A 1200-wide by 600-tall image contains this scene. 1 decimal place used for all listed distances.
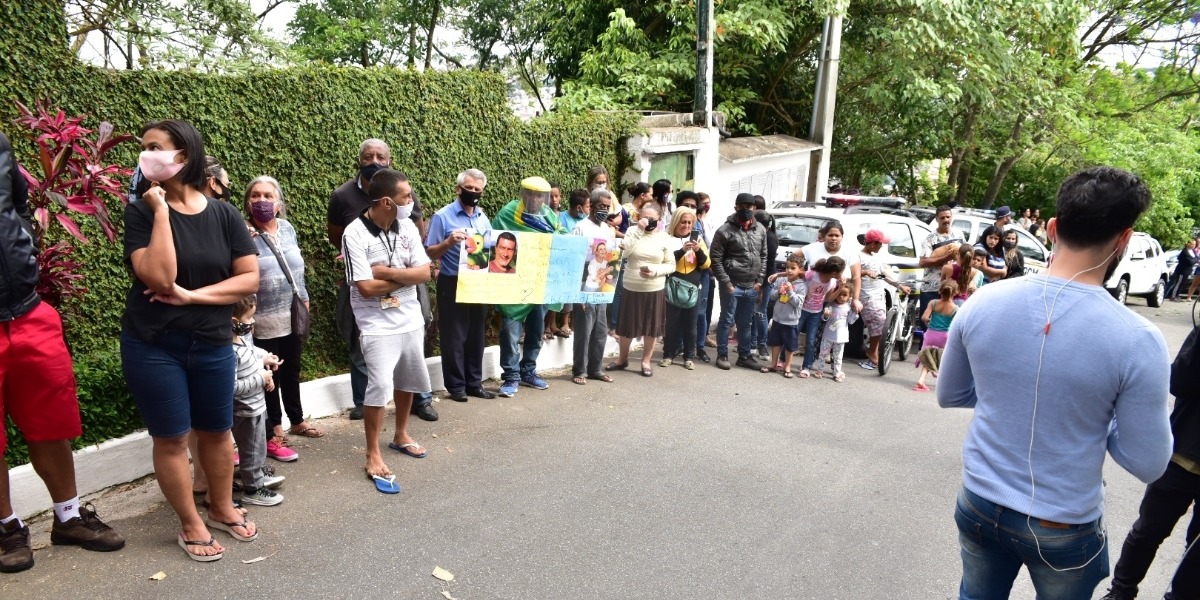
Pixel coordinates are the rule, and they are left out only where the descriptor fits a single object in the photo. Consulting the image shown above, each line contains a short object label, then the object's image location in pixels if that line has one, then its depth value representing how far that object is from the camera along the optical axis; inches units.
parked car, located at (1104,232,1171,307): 690.8
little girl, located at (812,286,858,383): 347.9
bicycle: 367.9
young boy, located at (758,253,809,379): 346.0
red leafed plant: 159.3
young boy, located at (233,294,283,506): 177.0
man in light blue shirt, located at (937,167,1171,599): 94.4
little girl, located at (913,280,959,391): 327.6
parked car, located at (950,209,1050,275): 536.7
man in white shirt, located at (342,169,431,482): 193.9
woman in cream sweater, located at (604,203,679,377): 326.0
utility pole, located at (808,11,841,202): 695.7
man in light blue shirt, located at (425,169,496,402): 251.8
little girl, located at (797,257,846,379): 342.6
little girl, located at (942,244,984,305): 342.6
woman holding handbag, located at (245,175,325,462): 205.9
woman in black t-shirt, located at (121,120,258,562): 146.6
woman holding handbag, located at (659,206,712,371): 331.3
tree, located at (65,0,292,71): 376.5
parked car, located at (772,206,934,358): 411.0
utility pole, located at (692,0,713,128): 469.4
